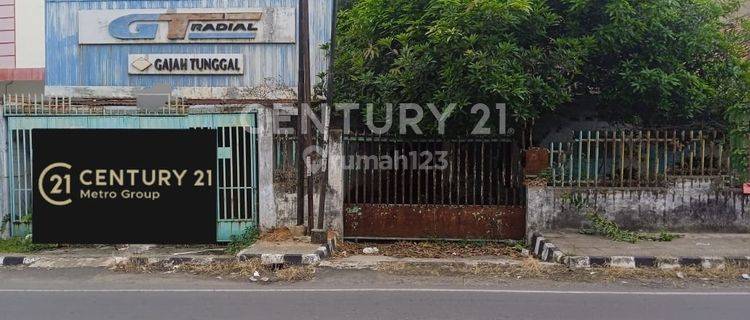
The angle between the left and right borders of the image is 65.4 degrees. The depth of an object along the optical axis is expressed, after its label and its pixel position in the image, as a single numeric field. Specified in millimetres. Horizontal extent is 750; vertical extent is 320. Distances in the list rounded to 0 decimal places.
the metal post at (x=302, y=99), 8109
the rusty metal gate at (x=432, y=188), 8773
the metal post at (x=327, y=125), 7918
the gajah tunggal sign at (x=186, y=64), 12469
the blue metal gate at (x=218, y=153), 8453
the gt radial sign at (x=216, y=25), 12367
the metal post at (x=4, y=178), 8570
